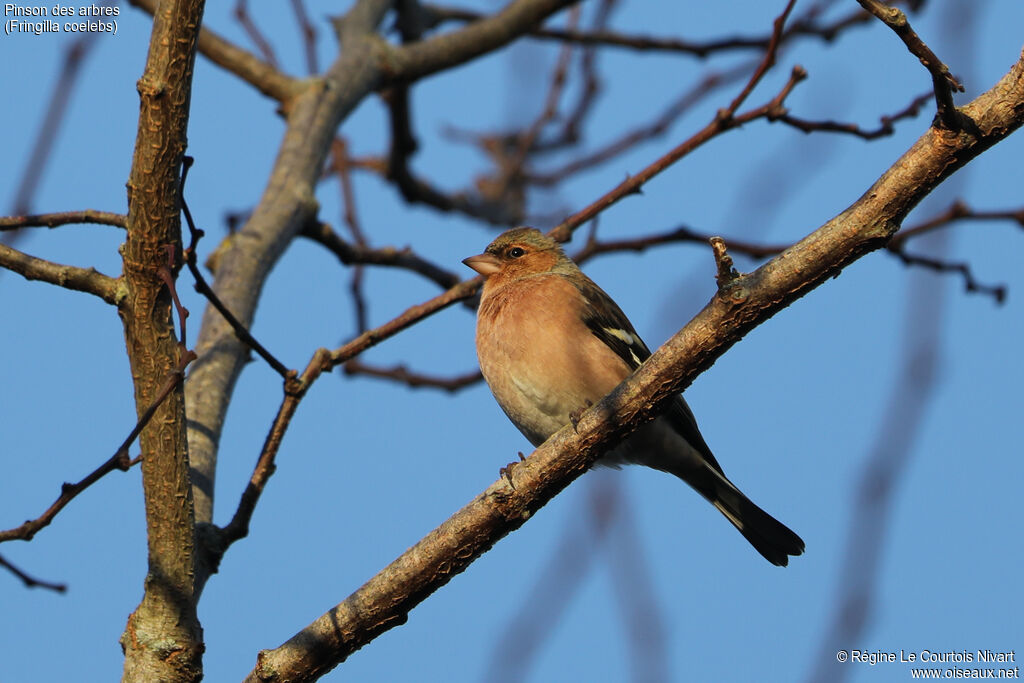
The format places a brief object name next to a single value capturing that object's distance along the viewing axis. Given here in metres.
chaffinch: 11.62
